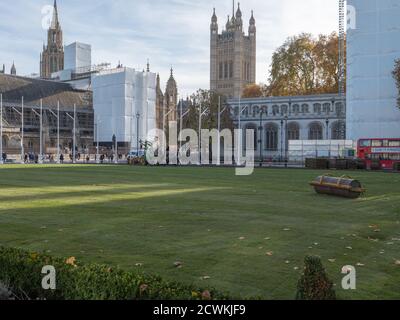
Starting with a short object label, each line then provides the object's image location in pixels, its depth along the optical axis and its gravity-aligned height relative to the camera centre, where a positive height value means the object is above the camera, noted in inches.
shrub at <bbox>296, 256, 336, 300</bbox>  216.4 -57.0
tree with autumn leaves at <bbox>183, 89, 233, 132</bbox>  2827.3 +251.7
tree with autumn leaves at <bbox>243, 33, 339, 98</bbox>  3353.8 +606.4
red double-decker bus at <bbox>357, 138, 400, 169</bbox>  1882.4 +10.2
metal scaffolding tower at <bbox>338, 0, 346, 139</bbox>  2672.7 +545.2
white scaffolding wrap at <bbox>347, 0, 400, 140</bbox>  2190.0 +401.1
